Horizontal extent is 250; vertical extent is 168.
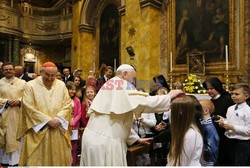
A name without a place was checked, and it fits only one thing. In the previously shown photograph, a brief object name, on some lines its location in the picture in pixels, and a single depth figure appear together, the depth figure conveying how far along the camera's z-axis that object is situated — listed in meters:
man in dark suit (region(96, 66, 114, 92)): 6.01
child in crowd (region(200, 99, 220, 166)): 2.35
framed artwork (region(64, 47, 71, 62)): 17.81
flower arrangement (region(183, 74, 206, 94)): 5.37
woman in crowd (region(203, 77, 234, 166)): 3.10
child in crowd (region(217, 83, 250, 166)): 2.53
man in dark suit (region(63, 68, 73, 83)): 7.39
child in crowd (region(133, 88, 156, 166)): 3.16
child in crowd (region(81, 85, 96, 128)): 4.27
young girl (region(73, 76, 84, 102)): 4.80
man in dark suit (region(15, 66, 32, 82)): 5.66
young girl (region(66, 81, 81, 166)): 4.21
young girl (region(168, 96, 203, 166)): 1.81
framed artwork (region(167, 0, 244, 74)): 6.14
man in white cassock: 2.08
